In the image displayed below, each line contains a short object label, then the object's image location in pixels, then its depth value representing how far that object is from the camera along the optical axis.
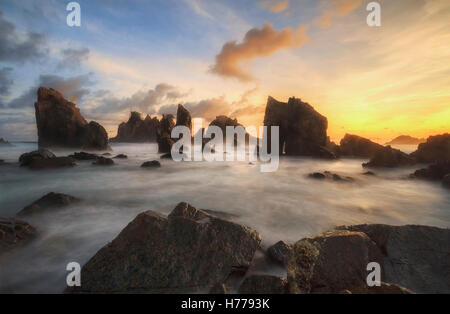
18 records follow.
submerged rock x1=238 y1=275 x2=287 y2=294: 2.58
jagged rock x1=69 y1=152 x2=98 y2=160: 20.66
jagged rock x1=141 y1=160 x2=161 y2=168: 18.53
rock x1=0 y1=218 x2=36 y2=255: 4.42
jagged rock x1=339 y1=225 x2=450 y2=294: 3.04
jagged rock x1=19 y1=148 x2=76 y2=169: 15.34
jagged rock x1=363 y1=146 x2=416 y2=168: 21.98
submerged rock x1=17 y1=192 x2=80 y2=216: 6.50
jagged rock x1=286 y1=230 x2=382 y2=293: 2.71
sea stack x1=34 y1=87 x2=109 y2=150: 34.56
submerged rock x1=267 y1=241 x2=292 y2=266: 3.99
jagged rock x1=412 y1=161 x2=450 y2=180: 14.69
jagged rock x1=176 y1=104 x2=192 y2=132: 33.22
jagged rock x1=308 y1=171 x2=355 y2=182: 14.16
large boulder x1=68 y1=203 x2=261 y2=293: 2.95
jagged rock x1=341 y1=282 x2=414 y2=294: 2.26
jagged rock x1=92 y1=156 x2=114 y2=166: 17.98
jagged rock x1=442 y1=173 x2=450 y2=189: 12.74
